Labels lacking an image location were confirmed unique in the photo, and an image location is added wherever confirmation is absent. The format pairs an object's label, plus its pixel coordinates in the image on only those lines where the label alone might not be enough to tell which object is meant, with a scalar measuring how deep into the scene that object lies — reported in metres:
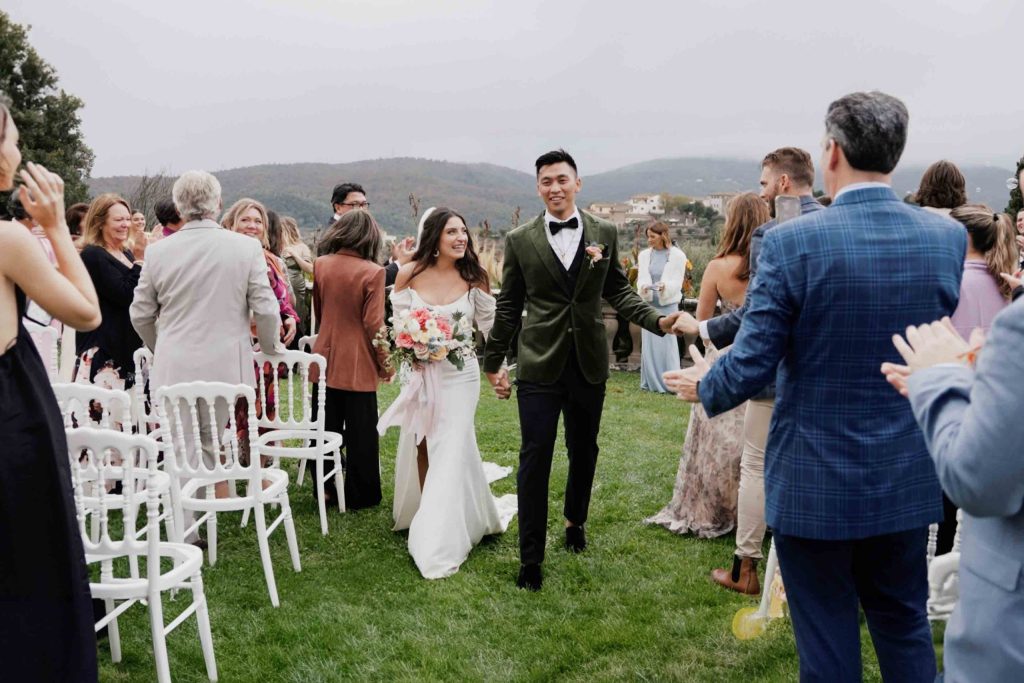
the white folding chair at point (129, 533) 2.95
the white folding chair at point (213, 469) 4.15
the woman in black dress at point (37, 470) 2.53
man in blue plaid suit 2.36
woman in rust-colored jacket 5.87
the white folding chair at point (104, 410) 3.21
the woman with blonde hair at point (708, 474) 5.14
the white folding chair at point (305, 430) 5.21
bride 4.86
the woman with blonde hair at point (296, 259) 8.22
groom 4.48
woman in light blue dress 10.70
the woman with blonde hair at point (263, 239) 6.10
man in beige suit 4.73
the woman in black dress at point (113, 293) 5.57
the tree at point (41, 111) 25.42
